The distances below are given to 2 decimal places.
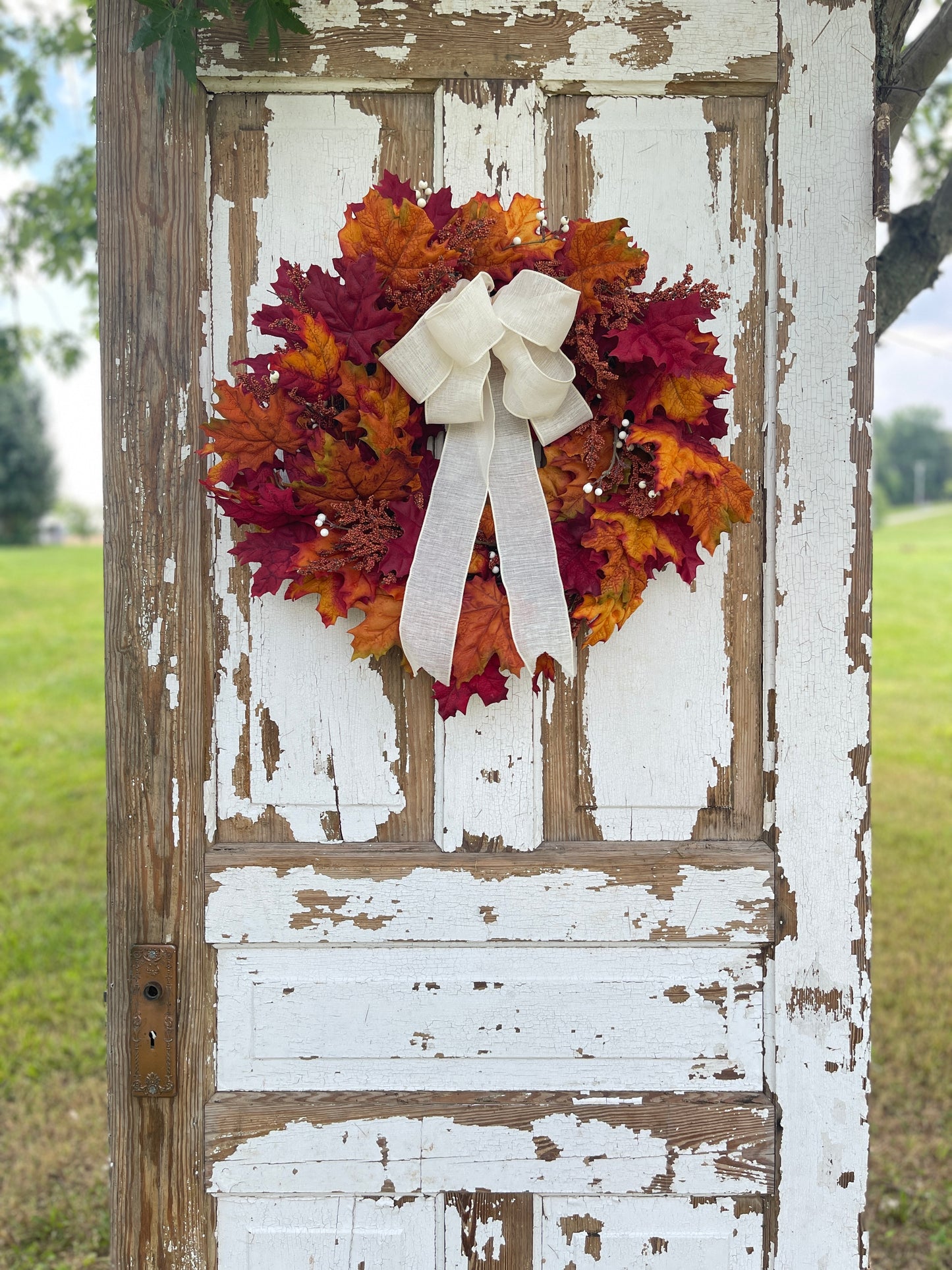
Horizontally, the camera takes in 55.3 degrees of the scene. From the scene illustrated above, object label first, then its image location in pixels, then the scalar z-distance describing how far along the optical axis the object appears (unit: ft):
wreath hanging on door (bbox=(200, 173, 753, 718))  4.20
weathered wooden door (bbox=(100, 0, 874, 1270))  4.62
